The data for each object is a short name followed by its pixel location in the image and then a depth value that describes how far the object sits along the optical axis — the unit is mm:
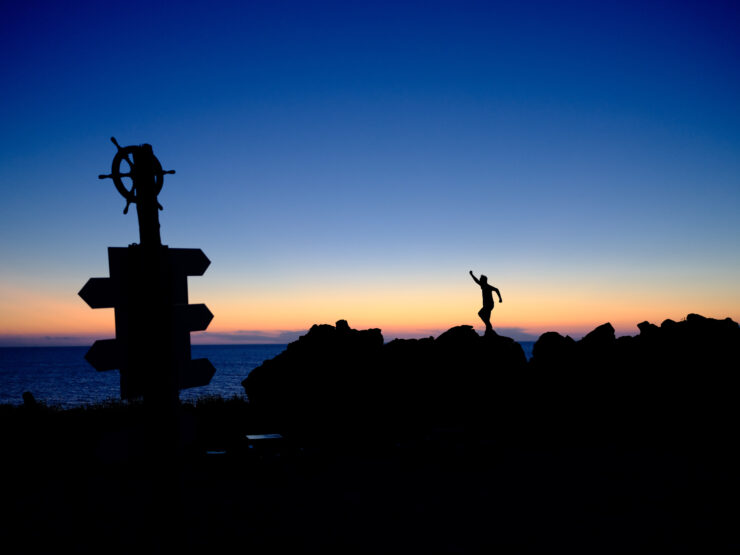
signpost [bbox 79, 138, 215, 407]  3688
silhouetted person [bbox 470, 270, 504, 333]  17281
